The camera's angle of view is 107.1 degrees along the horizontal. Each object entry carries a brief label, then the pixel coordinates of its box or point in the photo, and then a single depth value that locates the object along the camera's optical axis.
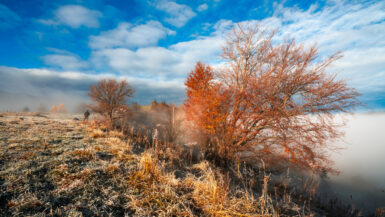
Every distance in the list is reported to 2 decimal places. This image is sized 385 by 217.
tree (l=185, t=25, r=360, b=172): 7.77
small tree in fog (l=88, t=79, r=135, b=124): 13.01
